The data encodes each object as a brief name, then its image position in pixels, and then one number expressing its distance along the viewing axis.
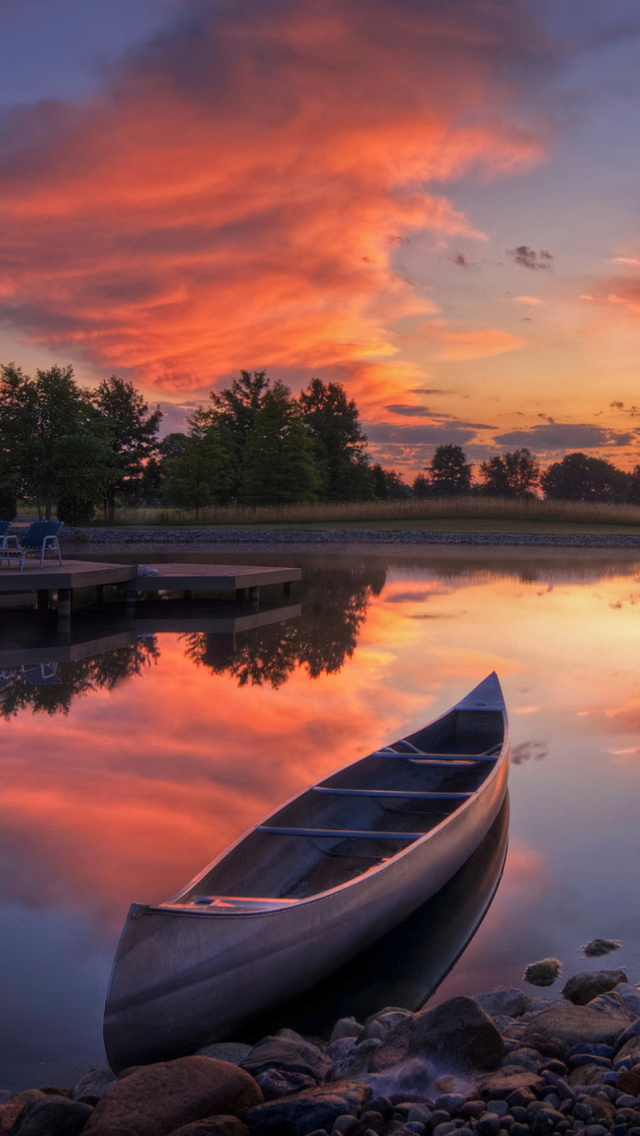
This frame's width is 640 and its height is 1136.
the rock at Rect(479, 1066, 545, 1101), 2.40
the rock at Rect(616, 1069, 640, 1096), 2.39
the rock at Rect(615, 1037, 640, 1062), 2.55
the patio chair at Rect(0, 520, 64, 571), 11.50
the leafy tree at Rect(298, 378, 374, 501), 62.12
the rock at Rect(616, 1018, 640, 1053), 2.66
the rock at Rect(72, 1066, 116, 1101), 2.60
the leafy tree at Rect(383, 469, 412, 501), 82.89
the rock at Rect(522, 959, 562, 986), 3.27
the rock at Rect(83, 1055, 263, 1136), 2.26
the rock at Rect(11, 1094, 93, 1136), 2.29
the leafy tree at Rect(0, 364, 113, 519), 35.47
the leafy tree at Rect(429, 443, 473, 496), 95.94
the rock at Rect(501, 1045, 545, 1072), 2.57
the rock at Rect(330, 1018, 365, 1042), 2.95
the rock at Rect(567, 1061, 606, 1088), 2.47
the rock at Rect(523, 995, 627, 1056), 2.70
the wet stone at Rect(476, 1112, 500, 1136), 2.22
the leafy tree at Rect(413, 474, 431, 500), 79.05
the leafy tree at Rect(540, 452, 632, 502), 98.77
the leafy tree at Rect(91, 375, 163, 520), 51.47
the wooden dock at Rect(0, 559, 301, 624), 11.03
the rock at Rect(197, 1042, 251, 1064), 2.77
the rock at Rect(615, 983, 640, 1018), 2.95
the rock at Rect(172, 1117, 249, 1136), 2.19
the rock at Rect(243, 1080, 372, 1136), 2.30
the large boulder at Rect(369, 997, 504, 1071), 2.59
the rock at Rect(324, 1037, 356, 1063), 2.80
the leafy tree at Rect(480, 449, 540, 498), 97.06
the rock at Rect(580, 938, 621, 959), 3.45
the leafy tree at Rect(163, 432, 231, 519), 44.28
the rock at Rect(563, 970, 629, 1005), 3.11
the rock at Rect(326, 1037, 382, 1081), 2.65
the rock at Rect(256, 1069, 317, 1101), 2.47
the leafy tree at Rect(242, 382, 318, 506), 48.47
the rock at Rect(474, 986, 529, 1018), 3.02
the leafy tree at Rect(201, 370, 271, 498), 55.94
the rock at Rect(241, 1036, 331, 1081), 2.62
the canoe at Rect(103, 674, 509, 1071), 2.66
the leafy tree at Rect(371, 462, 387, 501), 68.89
